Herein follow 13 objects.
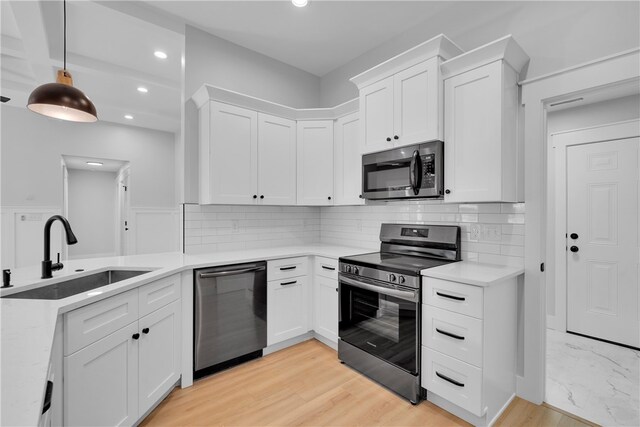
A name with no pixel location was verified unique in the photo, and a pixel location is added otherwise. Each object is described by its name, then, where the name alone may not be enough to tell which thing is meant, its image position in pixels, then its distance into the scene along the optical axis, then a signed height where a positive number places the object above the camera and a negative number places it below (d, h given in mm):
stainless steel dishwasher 2391 -864
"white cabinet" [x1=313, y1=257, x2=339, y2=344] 2842 -833
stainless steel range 2146 -703
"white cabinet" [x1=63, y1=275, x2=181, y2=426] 1451 -872
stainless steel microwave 2289 +338
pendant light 1752 +658
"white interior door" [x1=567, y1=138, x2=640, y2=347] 2861 -258
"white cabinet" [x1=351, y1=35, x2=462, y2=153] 2271 +954
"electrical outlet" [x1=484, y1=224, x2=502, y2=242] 2312 -146
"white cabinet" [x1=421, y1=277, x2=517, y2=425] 1854 -867
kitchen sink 1706 -469
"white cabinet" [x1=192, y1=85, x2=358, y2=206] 2799 +635
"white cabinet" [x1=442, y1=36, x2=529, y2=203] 2039 +632
